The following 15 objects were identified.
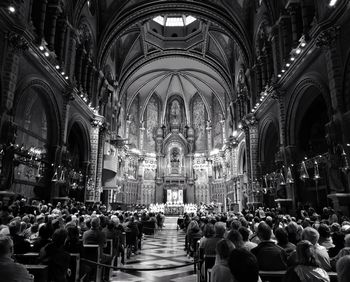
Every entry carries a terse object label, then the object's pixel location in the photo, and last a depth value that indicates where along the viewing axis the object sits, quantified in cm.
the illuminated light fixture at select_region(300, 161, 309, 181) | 1254
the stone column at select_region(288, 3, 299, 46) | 1505
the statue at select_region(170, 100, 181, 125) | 4134
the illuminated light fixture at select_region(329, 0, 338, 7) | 958
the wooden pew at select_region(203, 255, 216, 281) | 494
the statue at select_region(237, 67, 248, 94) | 2530
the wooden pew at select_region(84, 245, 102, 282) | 591
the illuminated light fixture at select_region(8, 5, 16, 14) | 965
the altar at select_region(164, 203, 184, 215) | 3244
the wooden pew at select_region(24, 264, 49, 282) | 377
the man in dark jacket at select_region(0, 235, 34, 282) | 300
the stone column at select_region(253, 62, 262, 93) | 2142
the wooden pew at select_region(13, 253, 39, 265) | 477
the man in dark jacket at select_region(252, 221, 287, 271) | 400
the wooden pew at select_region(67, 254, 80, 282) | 491
